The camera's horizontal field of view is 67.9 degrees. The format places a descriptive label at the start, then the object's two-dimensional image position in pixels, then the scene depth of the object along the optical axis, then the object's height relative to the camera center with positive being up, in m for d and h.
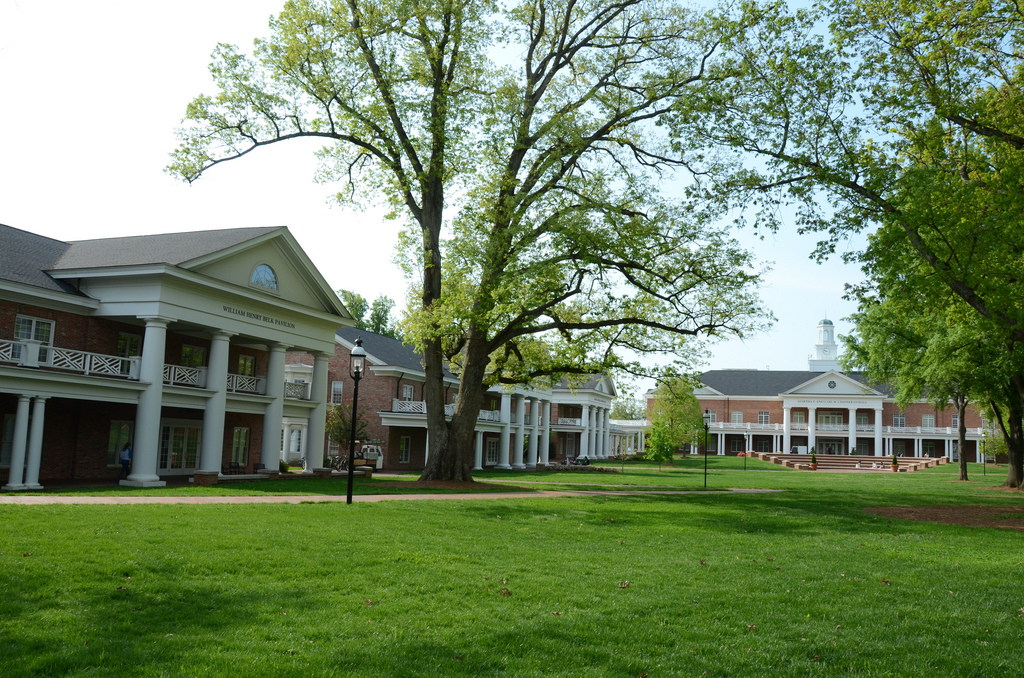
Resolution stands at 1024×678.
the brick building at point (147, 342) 22.03 +1.99
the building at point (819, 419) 82.31 +1.49
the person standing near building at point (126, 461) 24.08 -1.90
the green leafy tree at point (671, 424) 54.50 +0.03
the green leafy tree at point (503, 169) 23.83 +8.38
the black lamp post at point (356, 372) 17.30 +0.88
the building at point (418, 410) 42.78 +0.38
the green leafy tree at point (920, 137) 17.41 +7.34
